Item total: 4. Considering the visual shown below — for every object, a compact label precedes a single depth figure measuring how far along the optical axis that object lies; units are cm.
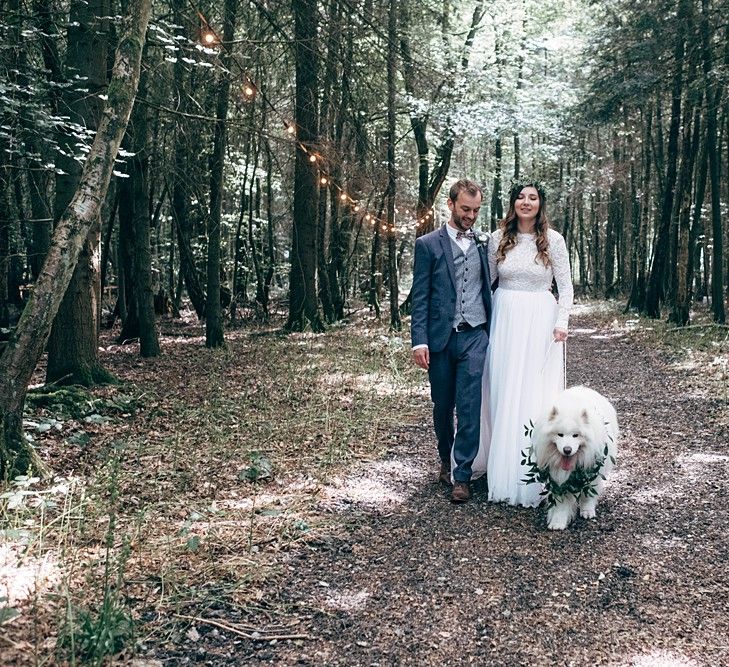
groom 533
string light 792
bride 526
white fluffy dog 456
